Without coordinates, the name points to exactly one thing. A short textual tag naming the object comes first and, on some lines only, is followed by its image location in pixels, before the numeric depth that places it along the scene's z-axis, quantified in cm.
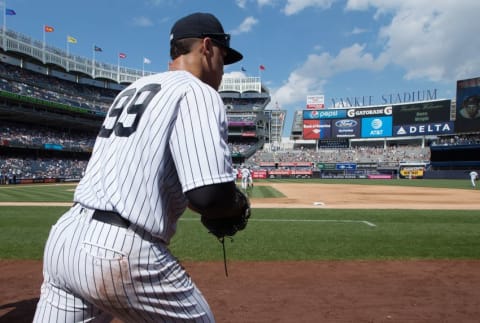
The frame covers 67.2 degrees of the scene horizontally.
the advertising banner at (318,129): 6481
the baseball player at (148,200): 141
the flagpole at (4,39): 4628
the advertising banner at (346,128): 6278
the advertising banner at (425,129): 5334
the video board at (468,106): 4572
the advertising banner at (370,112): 6006
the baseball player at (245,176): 2234
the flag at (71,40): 5315
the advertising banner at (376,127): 5984
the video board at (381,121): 5447
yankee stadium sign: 6862
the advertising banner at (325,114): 6378
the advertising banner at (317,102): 7006
